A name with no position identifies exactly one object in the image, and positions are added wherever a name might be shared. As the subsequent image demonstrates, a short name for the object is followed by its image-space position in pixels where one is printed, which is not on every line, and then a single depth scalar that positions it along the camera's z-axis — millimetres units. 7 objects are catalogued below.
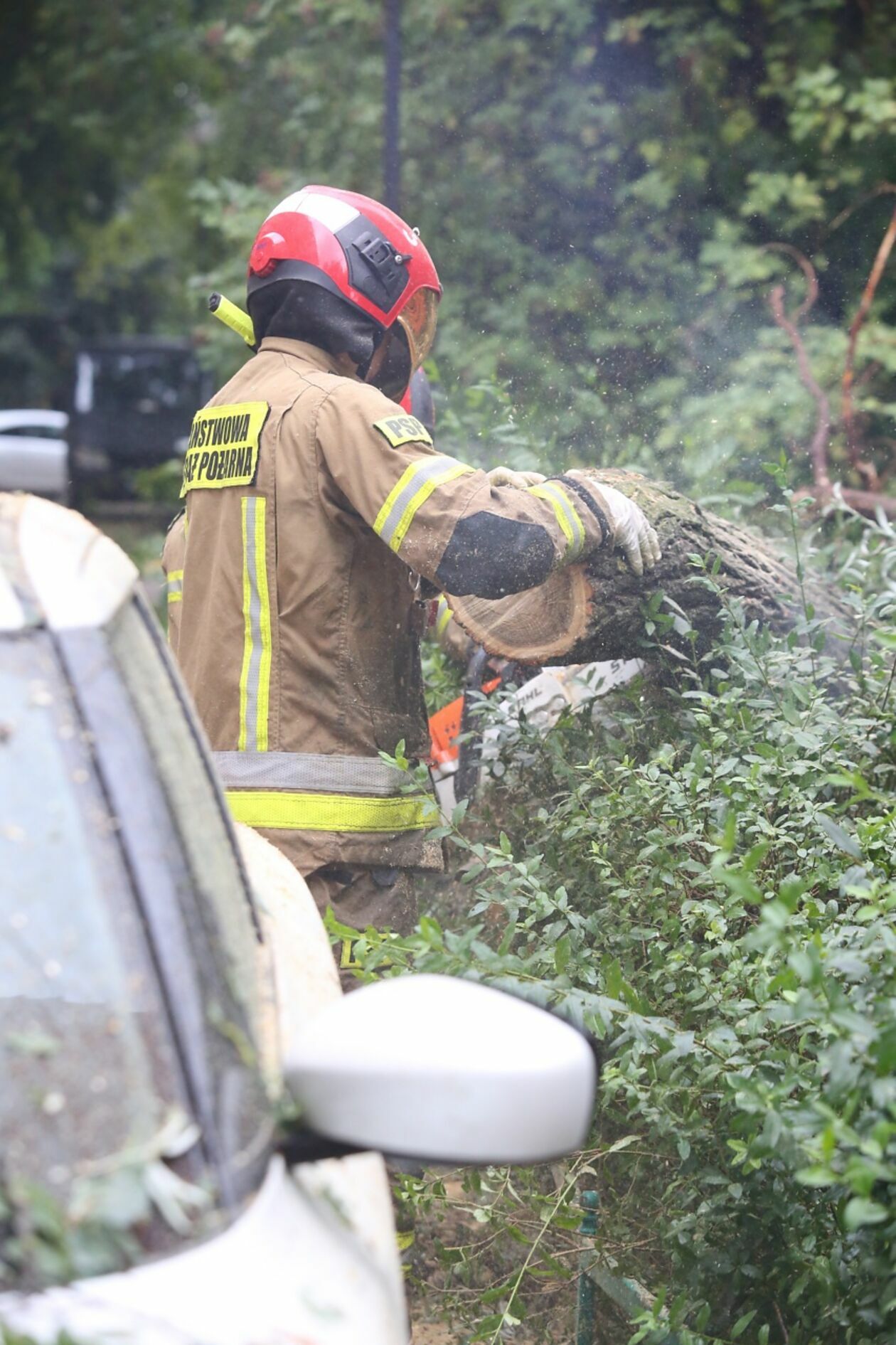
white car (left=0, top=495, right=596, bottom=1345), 2584
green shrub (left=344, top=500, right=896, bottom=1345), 4008
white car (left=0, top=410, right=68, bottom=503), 38000
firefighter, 6168
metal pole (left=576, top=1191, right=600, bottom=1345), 5387
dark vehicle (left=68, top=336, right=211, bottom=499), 37844
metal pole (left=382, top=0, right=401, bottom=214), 16672
